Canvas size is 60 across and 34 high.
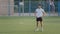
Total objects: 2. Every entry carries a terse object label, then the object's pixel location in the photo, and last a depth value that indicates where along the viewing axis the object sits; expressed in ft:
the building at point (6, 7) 95.38
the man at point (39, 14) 44.98
